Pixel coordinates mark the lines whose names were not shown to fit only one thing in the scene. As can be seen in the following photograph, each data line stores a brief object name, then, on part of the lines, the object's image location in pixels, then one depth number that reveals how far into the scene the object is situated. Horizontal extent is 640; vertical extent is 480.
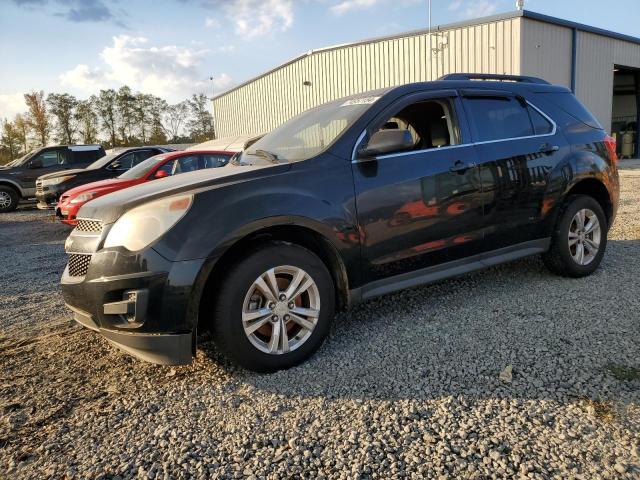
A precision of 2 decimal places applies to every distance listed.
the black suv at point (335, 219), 2.69
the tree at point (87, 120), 52.81
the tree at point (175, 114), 58.91
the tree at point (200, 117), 61.06
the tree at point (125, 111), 55.44
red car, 8.24
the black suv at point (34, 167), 14.70
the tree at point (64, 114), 50.19
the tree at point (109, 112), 54.91
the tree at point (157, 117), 57.34
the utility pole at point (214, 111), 33.41
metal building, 16.20
